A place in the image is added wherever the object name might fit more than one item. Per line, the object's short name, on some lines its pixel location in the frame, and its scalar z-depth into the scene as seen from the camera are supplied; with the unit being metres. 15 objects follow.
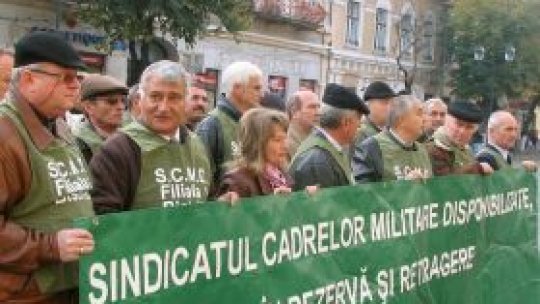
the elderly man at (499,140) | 6.77
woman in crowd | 4.28
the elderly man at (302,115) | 6.95
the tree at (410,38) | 35.09
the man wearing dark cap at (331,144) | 4.93
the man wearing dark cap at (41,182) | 3.04
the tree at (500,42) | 34.06
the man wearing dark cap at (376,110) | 6.86
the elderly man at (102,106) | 5.10
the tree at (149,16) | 17.11
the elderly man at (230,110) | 5.73
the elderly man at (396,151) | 5.63
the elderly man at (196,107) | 6.65
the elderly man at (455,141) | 6.46
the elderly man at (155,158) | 3.76
